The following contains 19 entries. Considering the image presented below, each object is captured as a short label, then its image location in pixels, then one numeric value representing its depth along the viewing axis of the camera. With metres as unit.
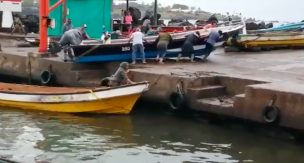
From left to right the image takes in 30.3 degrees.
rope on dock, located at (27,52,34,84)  20.33
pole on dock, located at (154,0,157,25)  29.25
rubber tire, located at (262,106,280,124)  13.10
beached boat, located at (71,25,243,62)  18.73
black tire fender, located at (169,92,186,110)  15.48
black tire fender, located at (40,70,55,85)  19.41
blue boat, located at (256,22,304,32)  28.42
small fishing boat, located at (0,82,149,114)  15.42
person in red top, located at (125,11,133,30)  27.31
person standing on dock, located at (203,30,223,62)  19.89
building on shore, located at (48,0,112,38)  23.62
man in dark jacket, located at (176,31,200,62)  19.55
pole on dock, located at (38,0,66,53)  20.25
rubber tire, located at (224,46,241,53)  24.30
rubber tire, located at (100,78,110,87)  16.27
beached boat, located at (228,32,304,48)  24.02
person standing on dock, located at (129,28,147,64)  18.56
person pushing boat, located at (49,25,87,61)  19.08
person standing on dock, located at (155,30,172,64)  19.12
